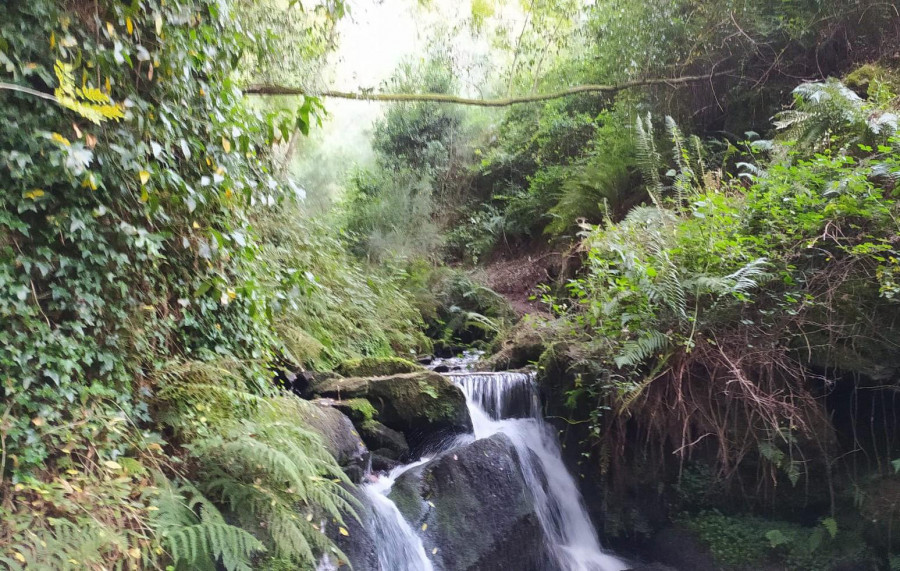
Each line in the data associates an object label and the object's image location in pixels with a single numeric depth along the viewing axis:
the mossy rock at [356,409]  5.34
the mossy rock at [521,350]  7.29
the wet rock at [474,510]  4.74
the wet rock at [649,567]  5.44
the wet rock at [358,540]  4.00
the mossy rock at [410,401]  5.73
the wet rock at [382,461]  5.27
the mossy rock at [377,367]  6.56
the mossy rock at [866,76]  7.18
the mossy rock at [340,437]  4.62
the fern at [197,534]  3.03
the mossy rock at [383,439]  5.38
